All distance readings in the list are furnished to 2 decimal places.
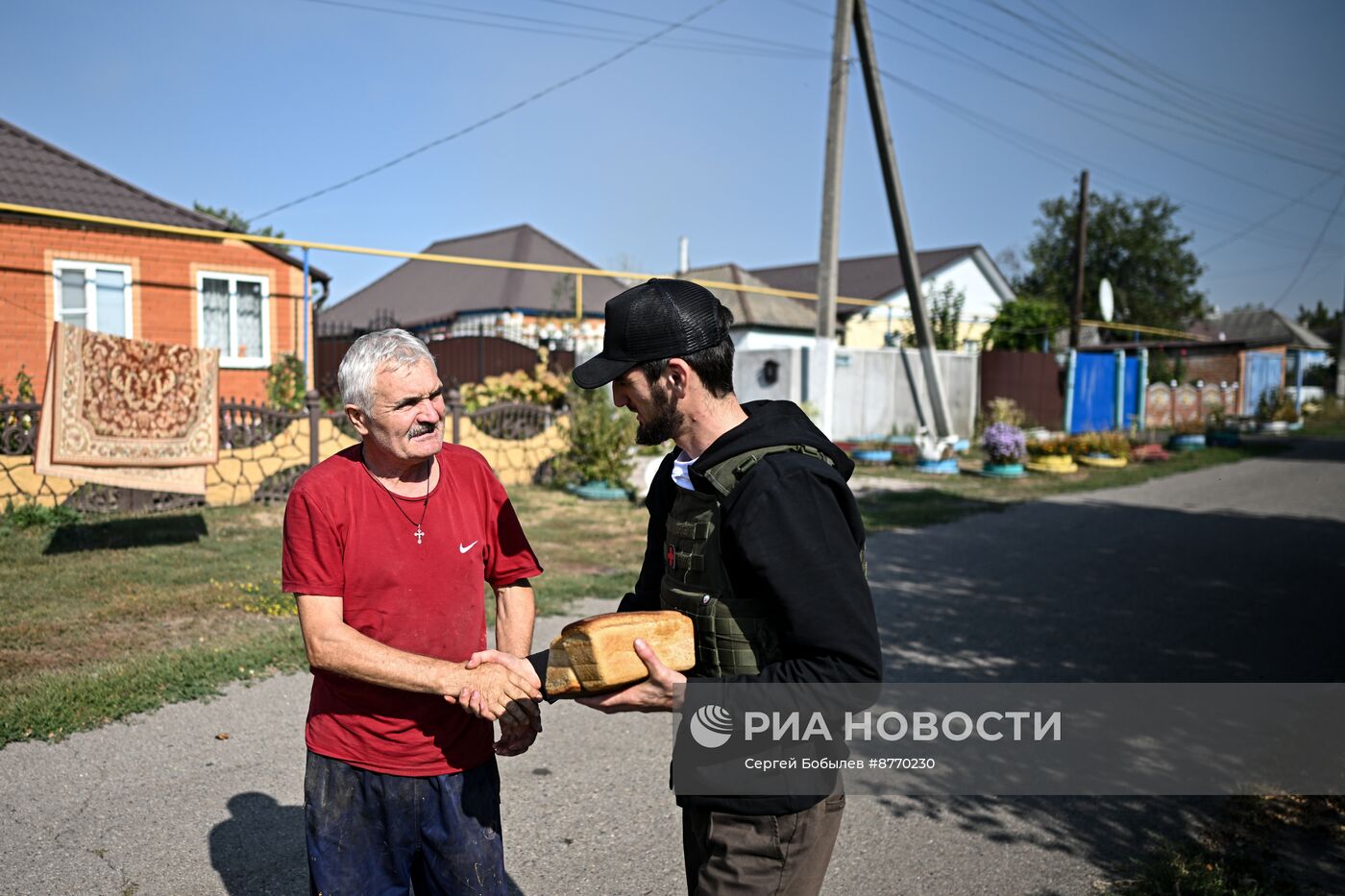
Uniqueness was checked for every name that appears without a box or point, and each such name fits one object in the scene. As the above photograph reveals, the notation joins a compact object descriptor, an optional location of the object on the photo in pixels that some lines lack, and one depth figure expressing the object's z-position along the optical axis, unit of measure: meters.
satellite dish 27.05
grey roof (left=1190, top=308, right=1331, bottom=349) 62.55
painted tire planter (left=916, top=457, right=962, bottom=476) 16.91
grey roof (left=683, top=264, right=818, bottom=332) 30.45
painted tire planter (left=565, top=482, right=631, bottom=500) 12.68
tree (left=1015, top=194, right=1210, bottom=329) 48.75
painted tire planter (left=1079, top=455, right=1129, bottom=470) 18.44
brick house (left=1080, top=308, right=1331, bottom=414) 32.91
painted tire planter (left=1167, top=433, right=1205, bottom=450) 23.27
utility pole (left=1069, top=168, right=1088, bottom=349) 27.19
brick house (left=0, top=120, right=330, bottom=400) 13.17
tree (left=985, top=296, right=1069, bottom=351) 28.05
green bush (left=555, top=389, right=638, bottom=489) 12.71
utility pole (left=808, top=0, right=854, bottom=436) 14.77
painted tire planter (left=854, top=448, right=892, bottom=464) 18.31
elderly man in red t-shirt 2.18
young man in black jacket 1.72
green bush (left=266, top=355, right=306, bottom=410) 14.66
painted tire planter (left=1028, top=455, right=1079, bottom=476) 17.52
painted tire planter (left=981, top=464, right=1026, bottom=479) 16.56
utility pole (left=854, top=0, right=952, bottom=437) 15.34
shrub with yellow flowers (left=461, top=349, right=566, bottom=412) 14.51
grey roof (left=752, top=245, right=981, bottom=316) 36.44
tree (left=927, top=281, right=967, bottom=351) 25.52
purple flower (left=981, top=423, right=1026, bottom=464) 16.47
